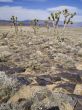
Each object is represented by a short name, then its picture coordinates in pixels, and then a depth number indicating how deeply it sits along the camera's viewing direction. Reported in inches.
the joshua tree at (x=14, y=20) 1006.7
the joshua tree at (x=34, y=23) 1090.5
